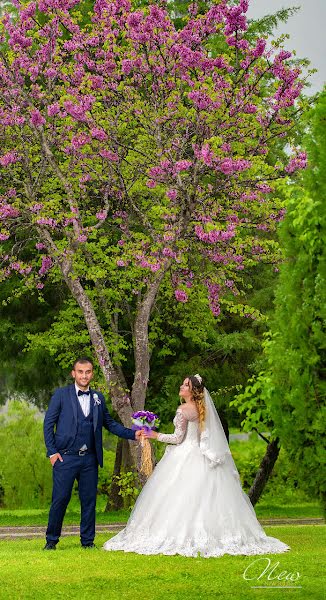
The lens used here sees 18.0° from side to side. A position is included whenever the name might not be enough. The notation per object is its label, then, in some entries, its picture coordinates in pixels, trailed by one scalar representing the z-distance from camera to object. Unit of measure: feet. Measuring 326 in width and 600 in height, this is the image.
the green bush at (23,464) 108.47
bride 40.24
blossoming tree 66.54
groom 40.98
